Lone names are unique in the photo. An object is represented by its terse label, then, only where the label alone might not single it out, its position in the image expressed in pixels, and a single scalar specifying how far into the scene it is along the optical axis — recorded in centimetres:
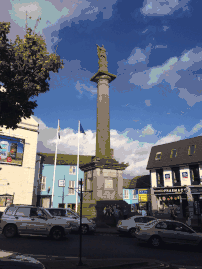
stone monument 2423
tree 1045
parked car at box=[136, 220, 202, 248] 1076
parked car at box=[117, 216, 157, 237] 1458
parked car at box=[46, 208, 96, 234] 1502
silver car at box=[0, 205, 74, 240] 1209
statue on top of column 3125
